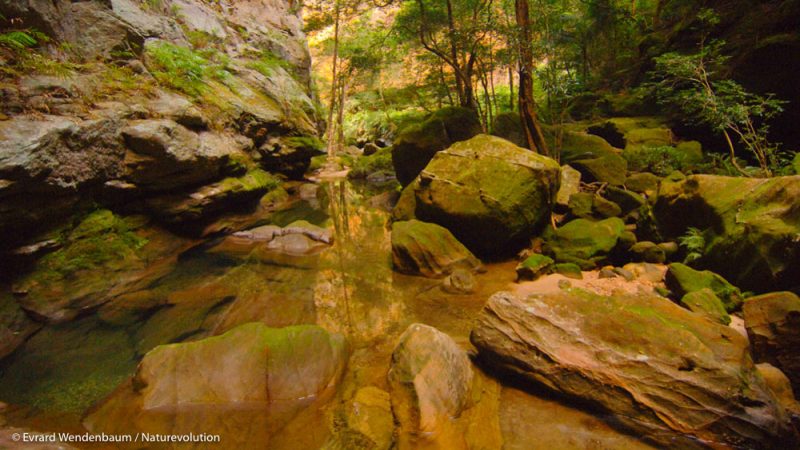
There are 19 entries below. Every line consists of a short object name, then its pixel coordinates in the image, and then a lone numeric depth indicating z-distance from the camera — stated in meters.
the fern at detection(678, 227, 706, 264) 4.82
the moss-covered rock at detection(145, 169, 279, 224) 7.18
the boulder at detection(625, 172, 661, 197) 7.79
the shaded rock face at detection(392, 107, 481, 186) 10.55
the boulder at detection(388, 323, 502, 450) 2.68
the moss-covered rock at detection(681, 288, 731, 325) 3.69
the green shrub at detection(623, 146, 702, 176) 8.05
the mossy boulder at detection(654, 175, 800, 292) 3.71
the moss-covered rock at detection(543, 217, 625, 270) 5.82
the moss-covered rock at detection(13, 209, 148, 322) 4.86
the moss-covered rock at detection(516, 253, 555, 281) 5.59
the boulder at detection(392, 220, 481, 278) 5.97
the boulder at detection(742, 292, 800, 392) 2.94
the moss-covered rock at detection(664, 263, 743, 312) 3.98
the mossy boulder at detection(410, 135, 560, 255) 6.30
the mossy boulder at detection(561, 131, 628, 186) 8.40
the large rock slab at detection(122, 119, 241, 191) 6.32
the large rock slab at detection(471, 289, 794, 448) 2.50
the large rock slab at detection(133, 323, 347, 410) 3.08
